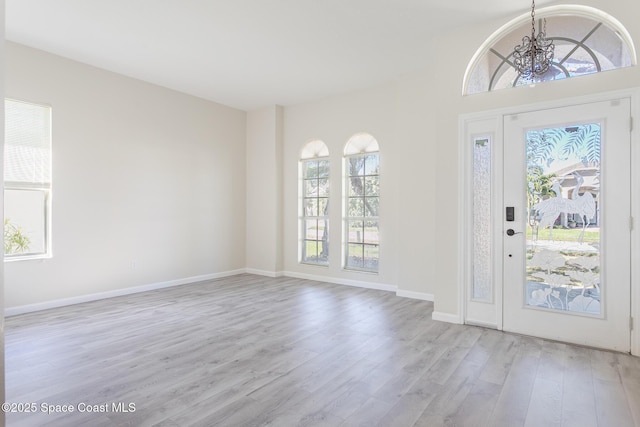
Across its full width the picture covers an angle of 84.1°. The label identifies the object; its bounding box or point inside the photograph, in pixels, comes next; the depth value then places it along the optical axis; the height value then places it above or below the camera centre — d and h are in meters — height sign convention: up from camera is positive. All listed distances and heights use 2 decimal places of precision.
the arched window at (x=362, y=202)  6.09 +0.20
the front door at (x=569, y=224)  3.27 -0.11
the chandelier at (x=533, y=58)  2.76 +1.23
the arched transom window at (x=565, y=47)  3.36 +1.69
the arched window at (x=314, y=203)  6.73 +0.20
